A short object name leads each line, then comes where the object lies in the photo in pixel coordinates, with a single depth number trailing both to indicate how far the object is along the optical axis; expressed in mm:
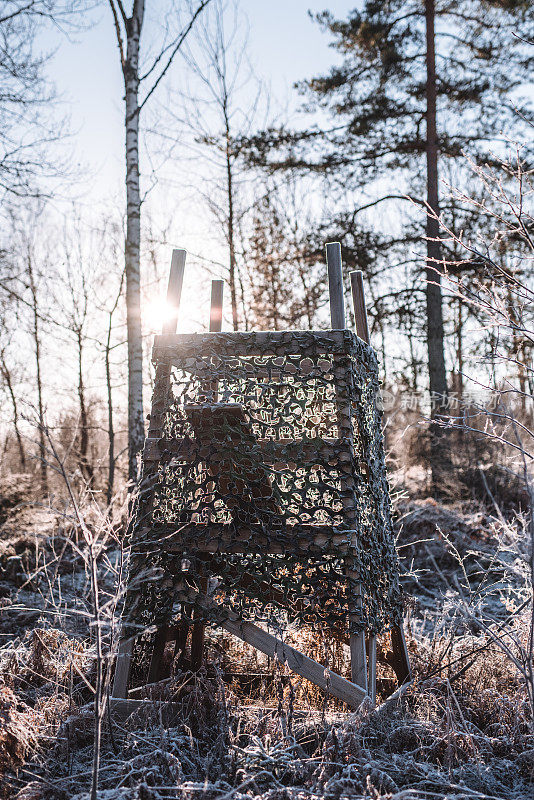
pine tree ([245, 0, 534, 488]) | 12250
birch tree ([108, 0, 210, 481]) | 8406
